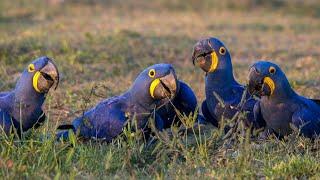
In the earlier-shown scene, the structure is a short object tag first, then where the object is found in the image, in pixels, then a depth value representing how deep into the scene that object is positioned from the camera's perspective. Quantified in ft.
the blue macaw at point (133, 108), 36.78
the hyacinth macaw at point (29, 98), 36.17
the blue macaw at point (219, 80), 40.37
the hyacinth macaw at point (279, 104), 37.50
